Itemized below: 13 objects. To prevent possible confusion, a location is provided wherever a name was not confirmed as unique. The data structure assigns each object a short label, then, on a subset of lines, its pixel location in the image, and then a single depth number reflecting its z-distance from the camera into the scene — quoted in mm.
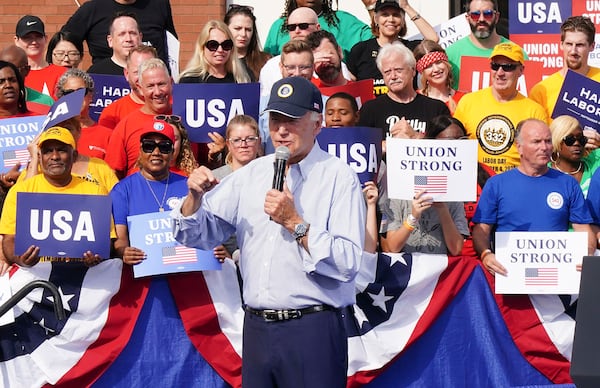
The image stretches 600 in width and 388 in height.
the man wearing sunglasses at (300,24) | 16579
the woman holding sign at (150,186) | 12347
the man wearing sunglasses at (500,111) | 14855
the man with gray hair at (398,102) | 14723
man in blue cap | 8968
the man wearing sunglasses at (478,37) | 17661
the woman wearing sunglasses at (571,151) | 14198
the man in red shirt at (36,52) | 17314
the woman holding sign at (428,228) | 12848
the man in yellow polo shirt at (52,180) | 12287
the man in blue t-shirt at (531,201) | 12944
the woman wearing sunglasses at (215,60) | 15619
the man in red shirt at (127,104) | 15189
